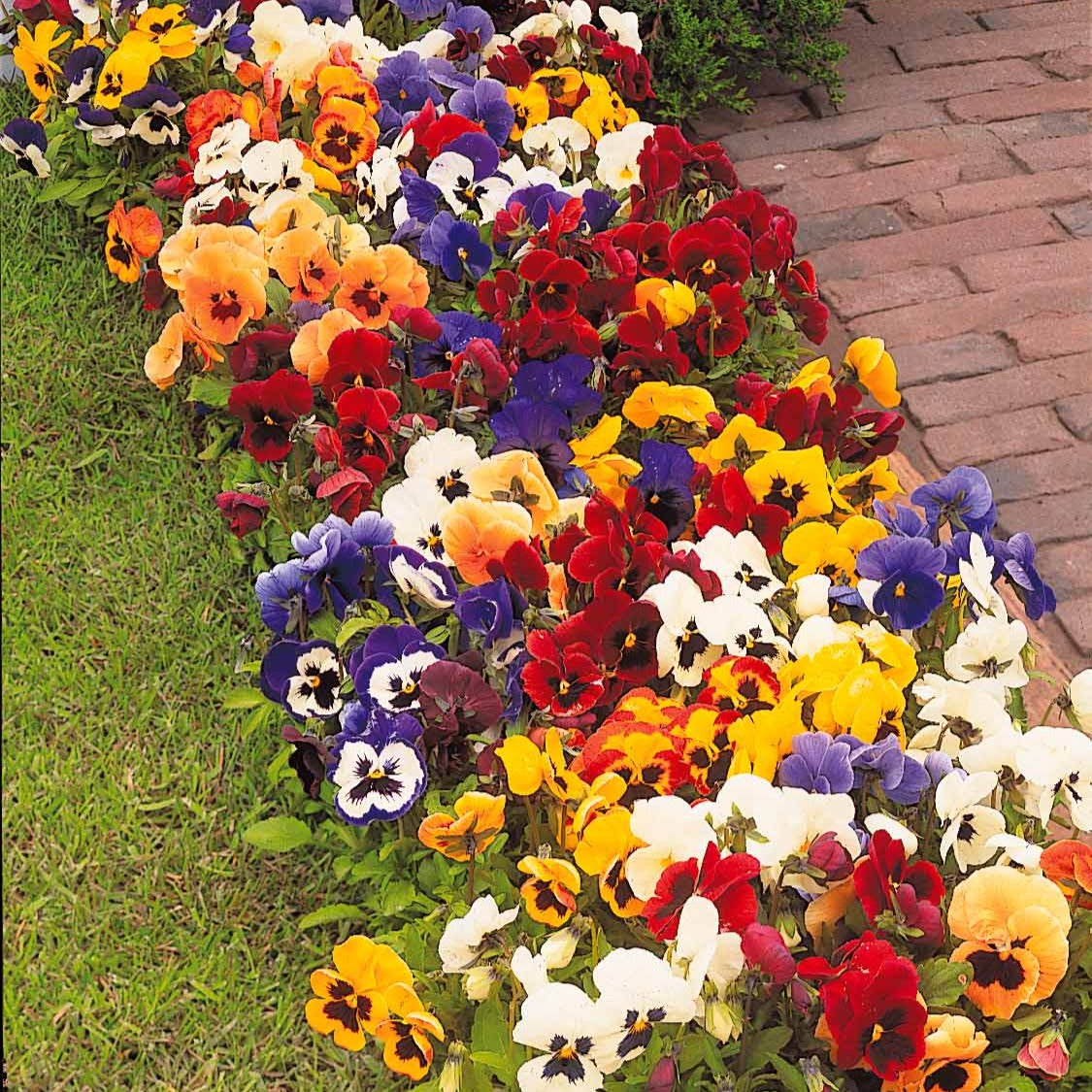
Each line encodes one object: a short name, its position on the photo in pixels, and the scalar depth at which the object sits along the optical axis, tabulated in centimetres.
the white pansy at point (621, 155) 308
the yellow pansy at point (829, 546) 225
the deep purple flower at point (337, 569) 218
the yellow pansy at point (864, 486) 249
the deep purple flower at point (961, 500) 222
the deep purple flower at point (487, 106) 318
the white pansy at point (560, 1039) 154
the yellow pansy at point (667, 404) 250
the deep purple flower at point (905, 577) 206
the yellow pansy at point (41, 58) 354
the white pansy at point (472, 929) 169
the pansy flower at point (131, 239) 316
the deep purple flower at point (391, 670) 208
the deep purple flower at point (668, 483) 235
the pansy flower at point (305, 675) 217
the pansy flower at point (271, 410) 246
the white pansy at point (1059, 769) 175
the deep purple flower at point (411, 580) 214
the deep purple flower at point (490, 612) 210
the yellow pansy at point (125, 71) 325
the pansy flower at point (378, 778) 199
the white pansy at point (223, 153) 301
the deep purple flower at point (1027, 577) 213
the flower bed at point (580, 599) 166
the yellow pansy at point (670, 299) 264
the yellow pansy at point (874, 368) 257
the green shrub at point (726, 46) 424
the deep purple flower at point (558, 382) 255
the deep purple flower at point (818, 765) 178
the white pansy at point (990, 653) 201
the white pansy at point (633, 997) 152
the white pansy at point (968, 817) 173
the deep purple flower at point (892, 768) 181
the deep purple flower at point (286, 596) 220
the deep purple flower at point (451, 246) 278
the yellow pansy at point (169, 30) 334
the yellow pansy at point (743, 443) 241
